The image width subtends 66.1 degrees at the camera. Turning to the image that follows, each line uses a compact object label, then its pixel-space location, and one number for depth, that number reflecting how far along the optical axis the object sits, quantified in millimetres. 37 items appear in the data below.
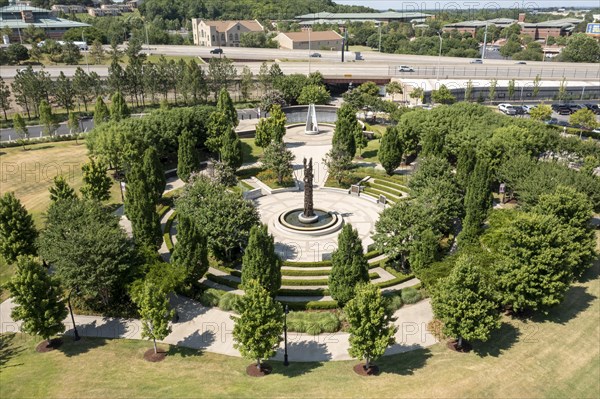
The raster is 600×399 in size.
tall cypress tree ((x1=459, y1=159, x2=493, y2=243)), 45781
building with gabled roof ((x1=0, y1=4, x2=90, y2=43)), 167012
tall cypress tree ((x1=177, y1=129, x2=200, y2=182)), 60344
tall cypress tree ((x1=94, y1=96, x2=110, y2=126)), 79312
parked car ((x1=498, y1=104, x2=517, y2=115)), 97688
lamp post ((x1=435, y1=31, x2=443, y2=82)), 116112
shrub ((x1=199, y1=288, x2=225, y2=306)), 39344
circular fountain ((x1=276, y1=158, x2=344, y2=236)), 51188
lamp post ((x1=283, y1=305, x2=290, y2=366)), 32562
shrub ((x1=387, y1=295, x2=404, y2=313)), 38566
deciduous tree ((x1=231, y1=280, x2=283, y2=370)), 30219
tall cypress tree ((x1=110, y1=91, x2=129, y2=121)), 78281
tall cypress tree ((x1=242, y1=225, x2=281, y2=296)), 35969
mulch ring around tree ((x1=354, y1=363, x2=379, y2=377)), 31102
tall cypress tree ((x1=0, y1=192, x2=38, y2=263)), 42062
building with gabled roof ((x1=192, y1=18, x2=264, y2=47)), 170875
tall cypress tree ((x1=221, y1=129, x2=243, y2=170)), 63781
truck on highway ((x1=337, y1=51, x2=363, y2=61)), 143625
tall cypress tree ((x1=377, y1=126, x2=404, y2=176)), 65438
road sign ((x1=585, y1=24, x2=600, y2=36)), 191000
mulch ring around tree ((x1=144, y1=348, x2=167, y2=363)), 32844
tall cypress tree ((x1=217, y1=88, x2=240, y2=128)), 79000
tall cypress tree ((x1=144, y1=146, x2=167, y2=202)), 55366
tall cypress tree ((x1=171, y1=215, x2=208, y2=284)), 38656
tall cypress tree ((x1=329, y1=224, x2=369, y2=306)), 36469
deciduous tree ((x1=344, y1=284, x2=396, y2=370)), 29844
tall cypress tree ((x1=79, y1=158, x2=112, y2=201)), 53281
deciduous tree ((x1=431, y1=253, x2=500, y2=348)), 31203
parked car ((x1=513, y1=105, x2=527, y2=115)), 98000
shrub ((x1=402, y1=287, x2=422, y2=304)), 39719
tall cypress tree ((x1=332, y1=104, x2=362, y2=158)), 68188
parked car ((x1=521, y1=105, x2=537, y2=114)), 98112
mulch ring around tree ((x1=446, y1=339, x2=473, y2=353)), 33516
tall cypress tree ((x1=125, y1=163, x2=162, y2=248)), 43688
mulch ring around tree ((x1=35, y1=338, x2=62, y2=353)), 34219
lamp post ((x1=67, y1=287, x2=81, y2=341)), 35425
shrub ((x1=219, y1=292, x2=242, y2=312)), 38719
